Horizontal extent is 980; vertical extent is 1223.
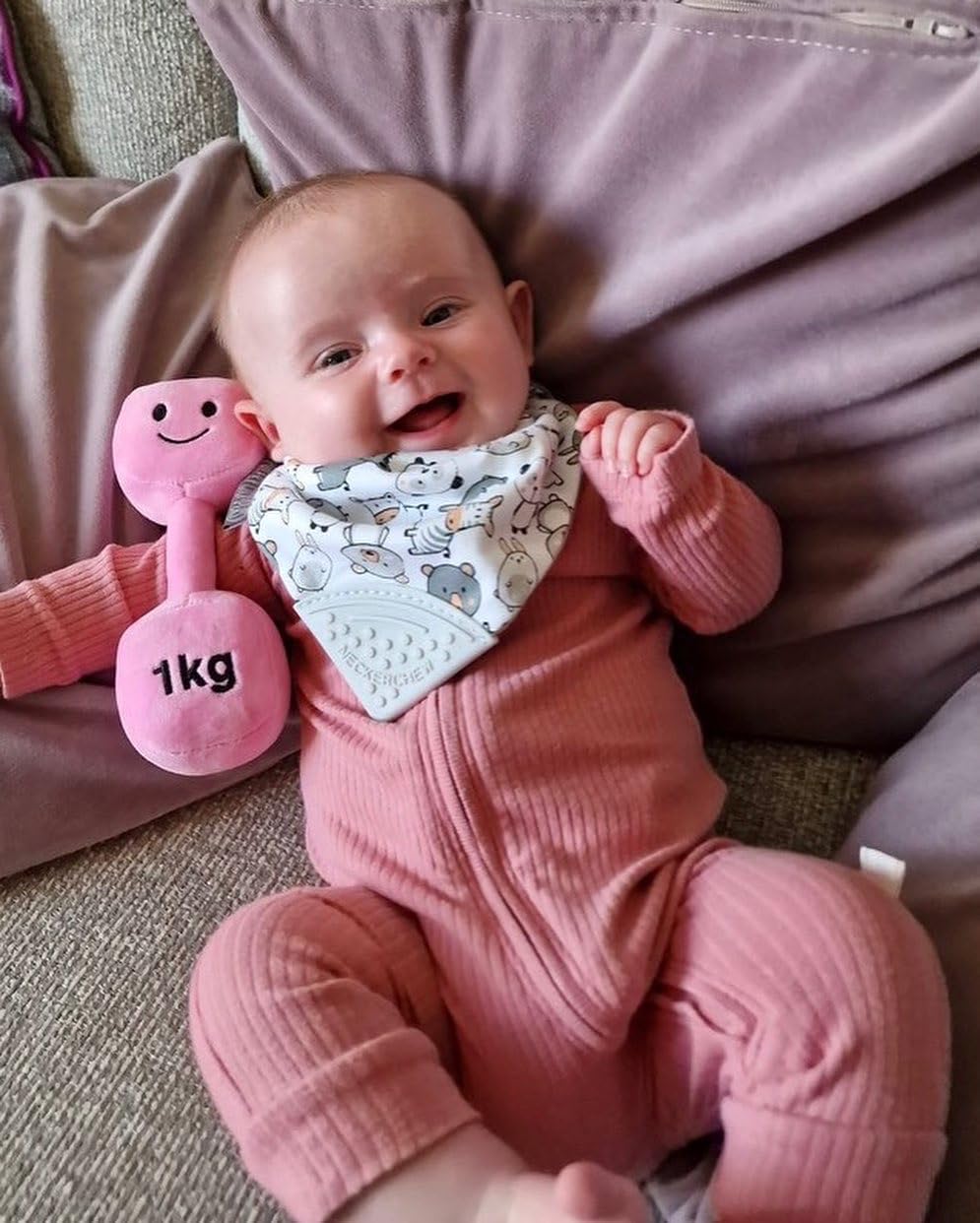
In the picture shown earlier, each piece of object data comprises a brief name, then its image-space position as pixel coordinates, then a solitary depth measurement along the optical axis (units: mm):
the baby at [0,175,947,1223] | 683
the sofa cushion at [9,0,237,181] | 1106
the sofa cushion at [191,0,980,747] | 800
